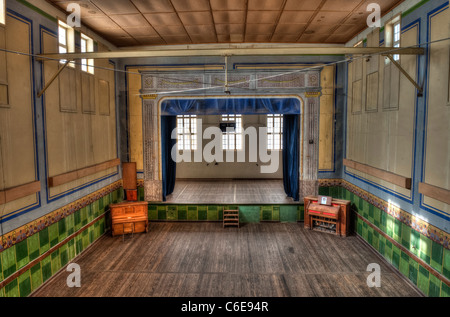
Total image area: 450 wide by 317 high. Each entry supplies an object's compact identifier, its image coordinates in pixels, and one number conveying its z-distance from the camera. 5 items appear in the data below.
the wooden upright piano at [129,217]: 7.67
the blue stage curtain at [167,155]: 9.04
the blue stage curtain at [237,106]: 8.66
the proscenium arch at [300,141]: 8.66
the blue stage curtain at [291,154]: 9.33
